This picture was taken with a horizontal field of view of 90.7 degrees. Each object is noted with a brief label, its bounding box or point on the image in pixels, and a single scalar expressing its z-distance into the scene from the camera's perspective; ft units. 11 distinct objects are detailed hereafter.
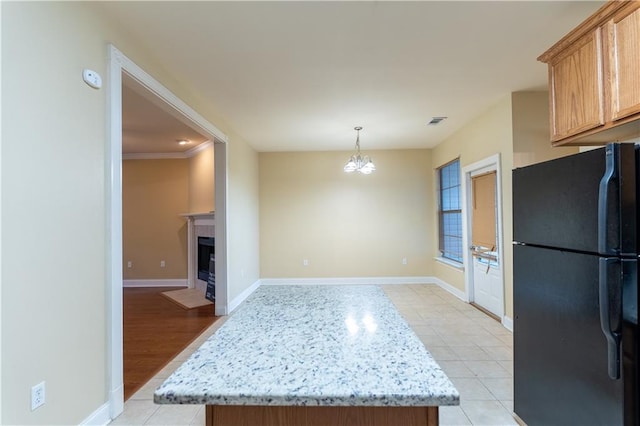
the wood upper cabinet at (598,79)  5.42
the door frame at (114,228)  6.64
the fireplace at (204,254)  18.38
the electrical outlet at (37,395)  4.90
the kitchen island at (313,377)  2.46
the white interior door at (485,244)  12.96
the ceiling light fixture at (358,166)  14.71
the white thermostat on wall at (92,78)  6.07
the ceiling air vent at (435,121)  14.03
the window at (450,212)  17.34
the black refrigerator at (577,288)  4.33
